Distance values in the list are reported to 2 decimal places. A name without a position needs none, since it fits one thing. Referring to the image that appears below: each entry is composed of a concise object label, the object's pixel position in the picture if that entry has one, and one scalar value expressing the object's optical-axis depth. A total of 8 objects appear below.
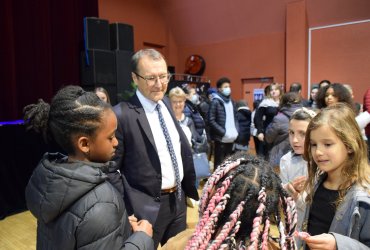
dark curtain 4.54
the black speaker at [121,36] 5.67
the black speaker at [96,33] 5.34
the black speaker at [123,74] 5.65
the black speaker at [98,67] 5.38
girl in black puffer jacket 0.88
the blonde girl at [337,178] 1.08
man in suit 1.54
